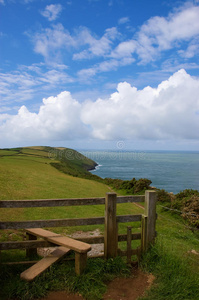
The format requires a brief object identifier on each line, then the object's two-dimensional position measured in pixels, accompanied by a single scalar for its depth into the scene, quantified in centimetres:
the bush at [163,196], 1711
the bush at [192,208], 1198
